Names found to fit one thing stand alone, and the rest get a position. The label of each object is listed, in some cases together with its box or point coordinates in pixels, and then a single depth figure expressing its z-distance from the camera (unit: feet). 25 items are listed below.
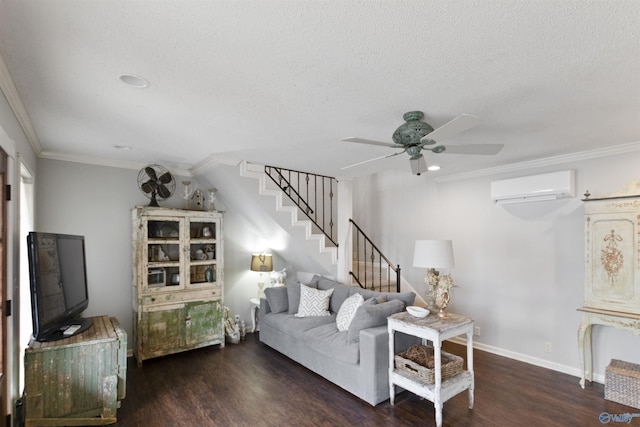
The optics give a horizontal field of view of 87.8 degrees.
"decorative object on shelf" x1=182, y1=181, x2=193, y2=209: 15.07
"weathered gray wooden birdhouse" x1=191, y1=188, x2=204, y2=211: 15.70
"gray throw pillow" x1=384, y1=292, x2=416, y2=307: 11.64
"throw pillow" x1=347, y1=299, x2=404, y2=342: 10.42
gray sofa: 9.77
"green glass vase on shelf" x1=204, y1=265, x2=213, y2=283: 14.57
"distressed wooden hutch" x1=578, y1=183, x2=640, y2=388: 10.07
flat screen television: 7.93
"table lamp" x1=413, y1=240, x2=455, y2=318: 9.95
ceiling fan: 7.80
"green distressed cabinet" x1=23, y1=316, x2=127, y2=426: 8.02
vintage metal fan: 13.87
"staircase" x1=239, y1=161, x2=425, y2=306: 13.61
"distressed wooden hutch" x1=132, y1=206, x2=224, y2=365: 13.01
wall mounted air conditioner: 11.87
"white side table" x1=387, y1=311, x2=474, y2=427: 8.66
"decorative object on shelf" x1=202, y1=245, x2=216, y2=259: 14.88
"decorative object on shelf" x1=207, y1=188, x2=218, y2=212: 15.23
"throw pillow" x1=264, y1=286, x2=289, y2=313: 14.73
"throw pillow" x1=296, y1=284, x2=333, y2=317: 13.85
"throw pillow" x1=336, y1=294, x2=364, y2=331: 11.86
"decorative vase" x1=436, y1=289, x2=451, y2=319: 9.93
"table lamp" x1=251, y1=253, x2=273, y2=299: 16.15
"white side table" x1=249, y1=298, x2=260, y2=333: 16.27
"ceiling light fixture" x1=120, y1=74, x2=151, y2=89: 6.35
